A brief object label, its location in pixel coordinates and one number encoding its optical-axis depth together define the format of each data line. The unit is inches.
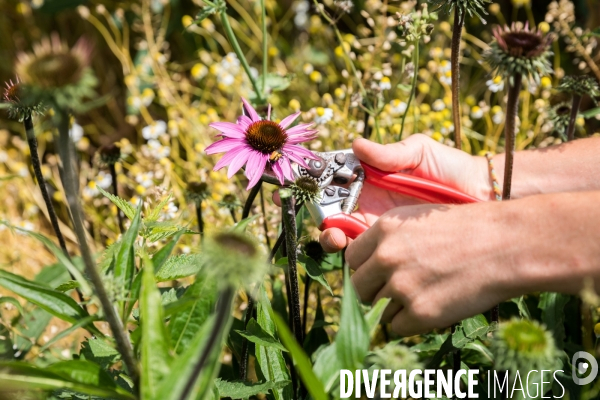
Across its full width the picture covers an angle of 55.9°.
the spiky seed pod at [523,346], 24.8
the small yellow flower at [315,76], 79.9
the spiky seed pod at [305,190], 39.3
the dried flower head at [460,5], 37.8
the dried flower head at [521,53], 30.0
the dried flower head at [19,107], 34.7
